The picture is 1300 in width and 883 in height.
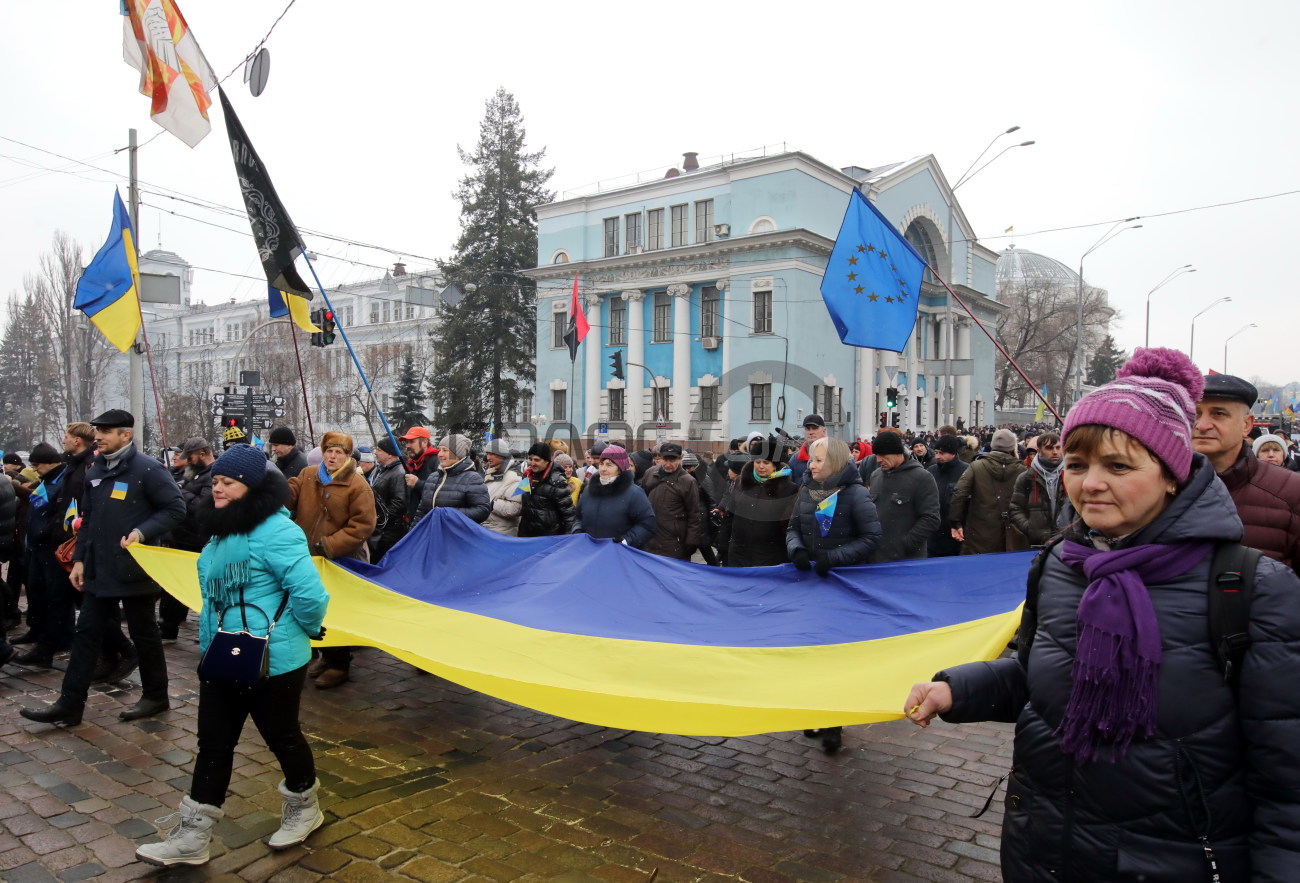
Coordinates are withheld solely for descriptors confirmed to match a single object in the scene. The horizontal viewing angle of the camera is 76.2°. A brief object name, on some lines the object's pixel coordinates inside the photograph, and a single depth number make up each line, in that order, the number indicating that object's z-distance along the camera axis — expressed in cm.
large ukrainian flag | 393
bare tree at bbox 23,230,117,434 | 3881
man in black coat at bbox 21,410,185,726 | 592
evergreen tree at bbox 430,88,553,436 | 4725
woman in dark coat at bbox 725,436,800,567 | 730
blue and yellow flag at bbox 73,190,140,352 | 1156
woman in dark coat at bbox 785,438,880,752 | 589
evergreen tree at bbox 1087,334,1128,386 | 8575
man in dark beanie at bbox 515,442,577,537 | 811
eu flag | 775
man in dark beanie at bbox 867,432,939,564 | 720
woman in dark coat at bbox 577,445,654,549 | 756
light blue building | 4094
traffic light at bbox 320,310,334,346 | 1579
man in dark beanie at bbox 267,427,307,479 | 889
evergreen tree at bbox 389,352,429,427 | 4609
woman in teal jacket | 402
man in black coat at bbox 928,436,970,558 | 983
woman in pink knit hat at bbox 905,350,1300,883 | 180
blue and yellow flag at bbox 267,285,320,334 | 971
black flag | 866
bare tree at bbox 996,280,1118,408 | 6359
